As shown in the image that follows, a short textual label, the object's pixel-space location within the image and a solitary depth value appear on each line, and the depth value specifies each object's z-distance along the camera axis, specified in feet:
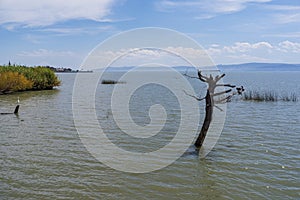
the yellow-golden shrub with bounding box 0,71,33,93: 143.48
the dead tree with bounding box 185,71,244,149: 44.16
